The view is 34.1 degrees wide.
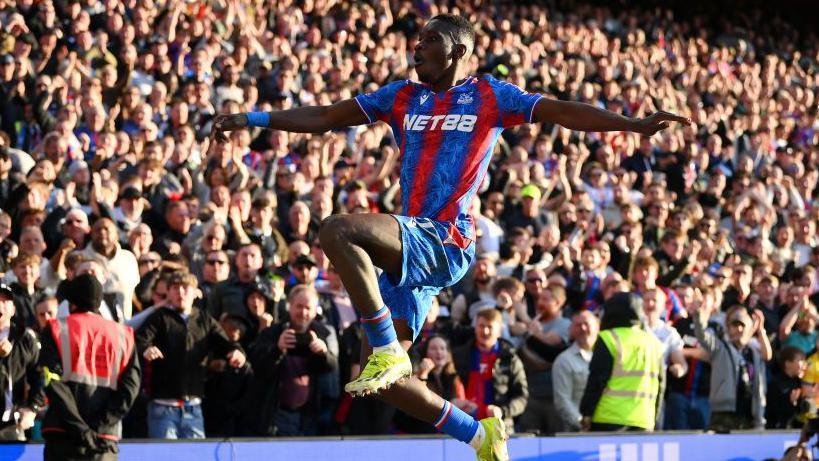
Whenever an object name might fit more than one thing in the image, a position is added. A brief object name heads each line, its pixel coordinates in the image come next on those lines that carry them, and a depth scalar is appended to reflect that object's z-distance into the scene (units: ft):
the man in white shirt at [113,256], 35.42
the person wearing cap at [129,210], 39.19
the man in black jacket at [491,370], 35.78
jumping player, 21.88
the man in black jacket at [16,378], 30.50
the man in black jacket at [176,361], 32.48
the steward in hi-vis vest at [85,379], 28.35
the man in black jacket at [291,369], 34.17
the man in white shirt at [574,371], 36.63
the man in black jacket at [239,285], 36.01
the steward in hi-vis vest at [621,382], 35.91
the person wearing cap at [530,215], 47.24
